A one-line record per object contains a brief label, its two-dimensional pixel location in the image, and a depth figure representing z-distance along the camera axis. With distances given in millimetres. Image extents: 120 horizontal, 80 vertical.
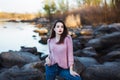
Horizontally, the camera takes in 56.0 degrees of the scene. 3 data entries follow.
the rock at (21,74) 2033
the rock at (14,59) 3287
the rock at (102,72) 2488
